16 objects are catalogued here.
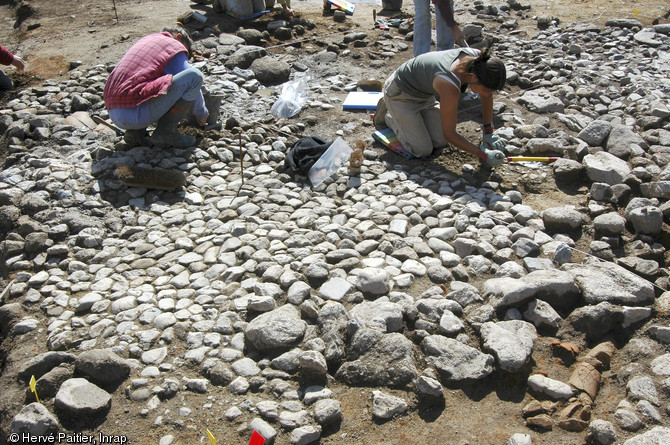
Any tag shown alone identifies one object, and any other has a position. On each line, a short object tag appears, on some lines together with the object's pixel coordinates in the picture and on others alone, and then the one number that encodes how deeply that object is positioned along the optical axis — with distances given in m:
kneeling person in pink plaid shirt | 5.13
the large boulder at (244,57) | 7.31
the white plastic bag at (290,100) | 6.25
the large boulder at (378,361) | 3.05
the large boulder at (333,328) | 3.18
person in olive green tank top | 4.58
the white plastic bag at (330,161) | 5.07
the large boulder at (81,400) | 2.95
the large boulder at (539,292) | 3.47
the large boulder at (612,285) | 3.45
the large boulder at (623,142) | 5.06
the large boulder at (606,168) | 4.67
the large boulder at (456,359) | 3.03
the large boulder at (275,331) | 3.27
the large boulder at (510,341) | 3.03
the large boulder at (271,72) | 7.02
